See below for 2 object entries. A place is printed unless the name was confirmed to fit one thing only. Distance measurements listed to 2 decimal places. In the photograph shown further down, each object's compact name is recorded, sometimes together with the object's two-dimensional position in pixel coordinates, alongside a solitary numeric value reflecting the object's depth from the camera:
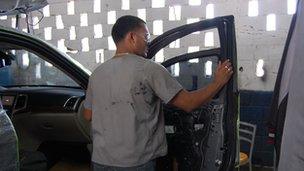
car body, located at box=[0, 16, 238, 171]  2.44
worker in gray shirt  2.33
